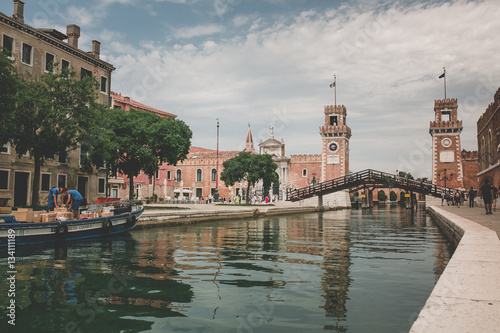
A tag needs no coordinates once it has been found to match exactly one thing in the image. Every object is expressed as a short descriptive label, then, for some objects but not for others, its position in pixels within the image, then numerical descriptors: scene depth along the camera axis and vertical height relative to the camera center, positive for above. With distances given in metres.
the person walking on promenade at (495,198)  24.94 -0.14
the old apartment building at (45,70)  25.52 +8.26
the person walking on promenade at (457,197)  32.99 -0.10
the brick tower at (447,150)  56.78 +6.39
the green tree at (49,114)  20.28 +3.88
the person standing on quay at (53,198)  14.45 -0.24
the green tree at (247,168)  49.88 +3.14
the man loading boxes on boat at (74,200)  14.49 -0.30
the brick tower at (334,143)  62.72 +7.89
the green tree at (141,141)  27.73 +3.57
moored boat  11.66 -1.24
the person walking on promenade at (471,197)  28.98 -0.11
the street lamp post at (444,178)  56.28 +2.43
